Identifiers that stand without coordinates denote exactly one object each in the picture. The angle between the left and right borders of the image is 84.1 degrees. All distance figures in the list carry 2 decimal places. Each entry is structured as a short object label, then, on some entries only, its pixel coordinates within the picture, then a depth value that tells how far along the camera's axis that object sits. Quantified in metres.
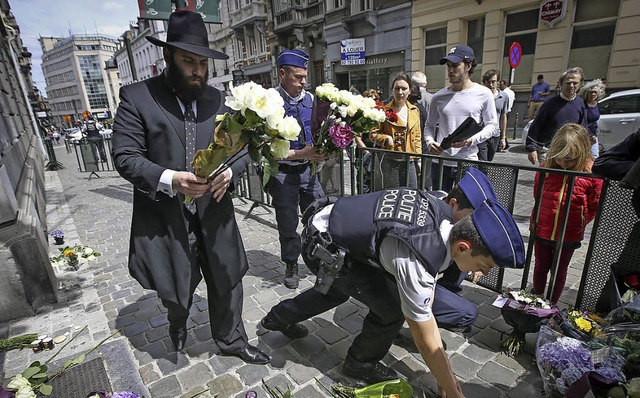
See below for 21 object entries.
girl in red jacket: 2.62
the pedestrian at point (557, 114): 4.17
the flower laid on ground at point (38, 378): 1.96
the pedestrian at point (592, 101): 4.52
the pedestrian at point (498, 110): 4.25
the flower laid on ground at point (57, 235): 5.00
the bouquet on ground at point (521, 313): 2.38
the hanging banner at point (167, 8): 4.71
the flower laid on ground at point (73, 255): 4.10
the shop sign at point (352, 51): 18.58
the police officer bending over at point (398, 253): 1.55
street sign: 11.00
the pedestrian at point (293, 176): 3.36
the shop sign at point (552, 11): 11.53
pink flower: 2.67
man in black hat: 1.96
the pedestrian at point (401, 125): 4.39
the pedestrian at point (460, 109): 3.69
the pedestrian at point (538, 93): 11.71
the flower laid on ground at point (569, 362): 1.82
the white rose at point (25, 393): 1.93
